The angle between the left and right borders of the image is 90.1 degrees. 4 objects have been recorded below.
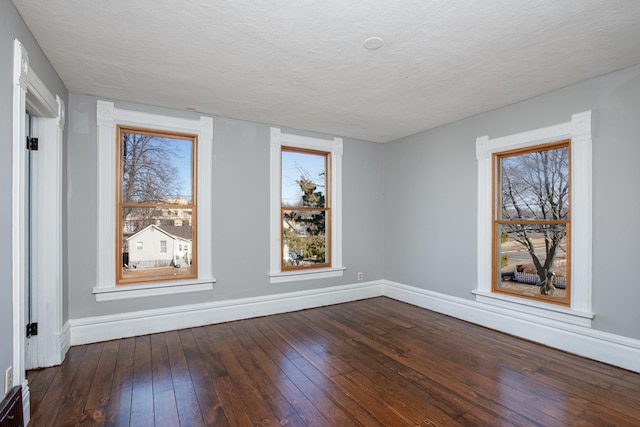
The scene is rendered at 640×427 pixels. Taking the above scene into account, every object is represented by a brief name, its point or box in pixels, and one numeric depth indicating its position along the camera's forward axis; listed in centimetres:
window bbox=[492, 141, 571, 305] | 336
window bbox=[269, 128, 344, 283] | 451
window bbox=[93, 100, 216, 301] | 348
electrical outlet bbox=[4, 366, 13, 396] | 187
